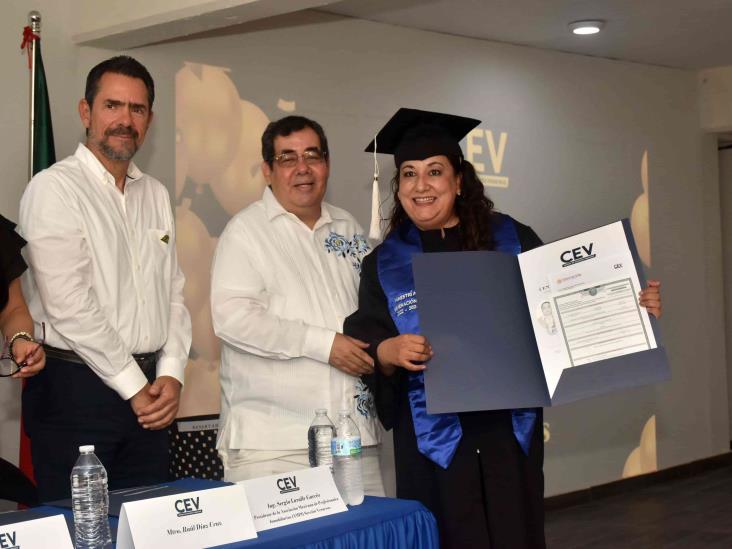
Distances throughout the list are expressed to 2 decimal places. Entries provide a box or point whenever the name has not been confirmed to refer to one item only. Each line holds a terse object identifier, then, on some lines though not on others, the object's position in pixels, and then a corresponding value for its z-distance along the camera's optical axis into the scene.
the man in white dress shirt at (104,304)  2.86
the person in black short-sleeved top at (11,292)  2.81
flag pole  3.86
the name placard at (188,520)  2.03
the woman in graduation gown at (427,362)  2.80
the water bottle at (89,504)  2.08
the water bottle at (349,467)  2.54
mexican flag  3.88
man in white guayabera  3.17
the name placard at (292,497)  2.29
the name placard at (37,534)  1.89
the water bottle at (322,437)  2.72
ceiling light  5.99
